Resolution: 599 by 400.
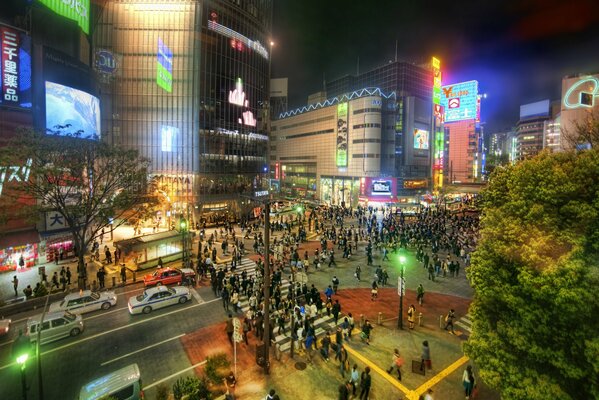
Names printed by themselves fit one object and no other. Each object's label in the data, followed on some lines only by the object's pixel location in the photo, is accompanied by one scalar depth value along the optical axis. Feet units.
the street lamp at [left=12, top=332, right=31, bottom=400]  32.83
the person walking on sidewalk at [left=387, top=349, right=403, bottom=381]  39.22
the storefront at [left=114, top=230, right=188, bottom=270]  83.66
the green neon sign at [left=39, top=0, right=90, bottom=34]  95.82
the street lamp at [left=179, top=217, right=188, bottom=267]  87.78
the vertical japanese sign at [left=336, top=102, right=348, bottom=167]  233.35
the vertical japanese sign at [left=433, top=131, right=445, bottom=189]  244.22
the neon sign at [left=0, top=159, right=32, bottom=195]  63.10
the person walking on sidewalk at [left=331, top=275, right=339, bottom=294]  66.18
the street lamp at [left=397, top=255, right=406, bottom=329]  51.74
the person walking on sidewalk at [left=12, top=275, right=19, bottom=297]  64.94
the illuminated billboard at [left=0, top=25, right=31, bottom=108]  74.95
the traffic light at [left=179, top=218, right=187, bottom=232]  87.56
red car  72.59
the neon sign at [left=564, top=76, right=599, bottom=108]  195.62
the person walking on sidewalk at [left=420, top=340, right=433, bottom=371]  40.49
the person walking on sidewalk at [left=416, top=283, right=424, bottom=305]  61.36
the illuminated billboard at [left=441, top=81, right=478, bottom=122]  290.97
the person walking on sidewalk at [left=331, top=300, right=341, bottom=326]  53.16
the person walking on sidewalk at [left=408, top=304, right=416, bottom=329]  52.08
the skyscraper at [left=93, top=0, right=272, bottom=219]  151.33
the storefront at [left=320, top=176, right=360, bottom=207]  229.04
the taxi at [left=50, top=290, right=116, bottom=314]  57.62
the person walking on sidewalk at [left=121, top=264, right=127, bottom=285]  73.74
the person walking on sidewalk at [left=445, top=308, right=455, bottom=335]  51.09
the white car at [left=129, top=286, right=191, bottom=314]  58.23
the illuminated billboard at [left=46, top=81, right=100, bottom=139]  87.51
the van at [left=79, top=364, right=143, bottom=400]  32.83
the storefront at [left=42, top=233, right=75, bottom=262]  90.27
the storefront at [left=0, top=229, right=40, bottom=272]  75.39
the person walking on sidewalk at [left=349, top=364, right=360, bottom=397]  36.47
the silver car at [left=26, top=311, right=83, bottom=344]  47.78
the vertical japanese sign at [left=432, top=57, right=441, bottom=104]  241.76
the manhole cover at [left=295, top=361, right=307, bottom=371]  42.17
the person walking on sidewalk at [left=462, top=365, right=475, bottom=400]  35.53
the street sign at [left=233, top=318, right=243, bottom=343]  37.98
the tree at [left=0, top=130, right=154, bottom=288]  62.59
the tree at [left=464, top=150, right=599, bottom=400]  23.85
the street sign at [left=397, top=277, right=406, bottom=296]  51.87
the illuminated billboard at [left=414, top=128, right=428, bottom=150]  230.07
